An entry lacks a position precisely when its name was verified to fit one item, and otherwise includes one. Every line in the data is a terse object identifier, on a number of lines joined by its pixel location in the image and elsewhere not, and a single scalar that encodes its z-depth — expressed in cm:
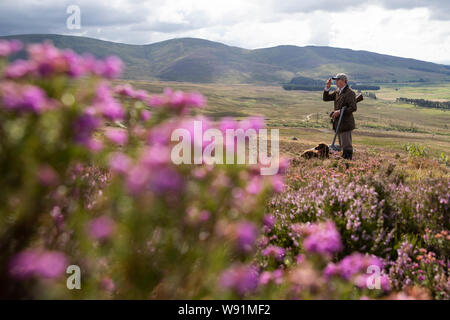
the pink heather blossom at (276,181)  197
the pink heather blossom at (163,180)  156
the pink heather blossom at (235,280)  183
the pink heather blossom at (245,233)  177
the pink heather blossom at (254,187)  184
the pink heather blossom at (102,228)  167
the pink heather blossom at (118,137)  188
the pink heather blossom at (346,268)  215
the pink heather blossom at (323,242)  201
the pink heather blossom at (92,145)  168
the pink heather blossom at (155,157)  154
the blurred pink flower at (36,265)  161
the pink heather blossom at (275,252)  315
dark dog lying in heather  1209
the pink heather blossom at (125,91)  225
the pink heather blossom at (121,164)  159
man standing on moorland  1025
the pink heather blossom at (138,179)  153
